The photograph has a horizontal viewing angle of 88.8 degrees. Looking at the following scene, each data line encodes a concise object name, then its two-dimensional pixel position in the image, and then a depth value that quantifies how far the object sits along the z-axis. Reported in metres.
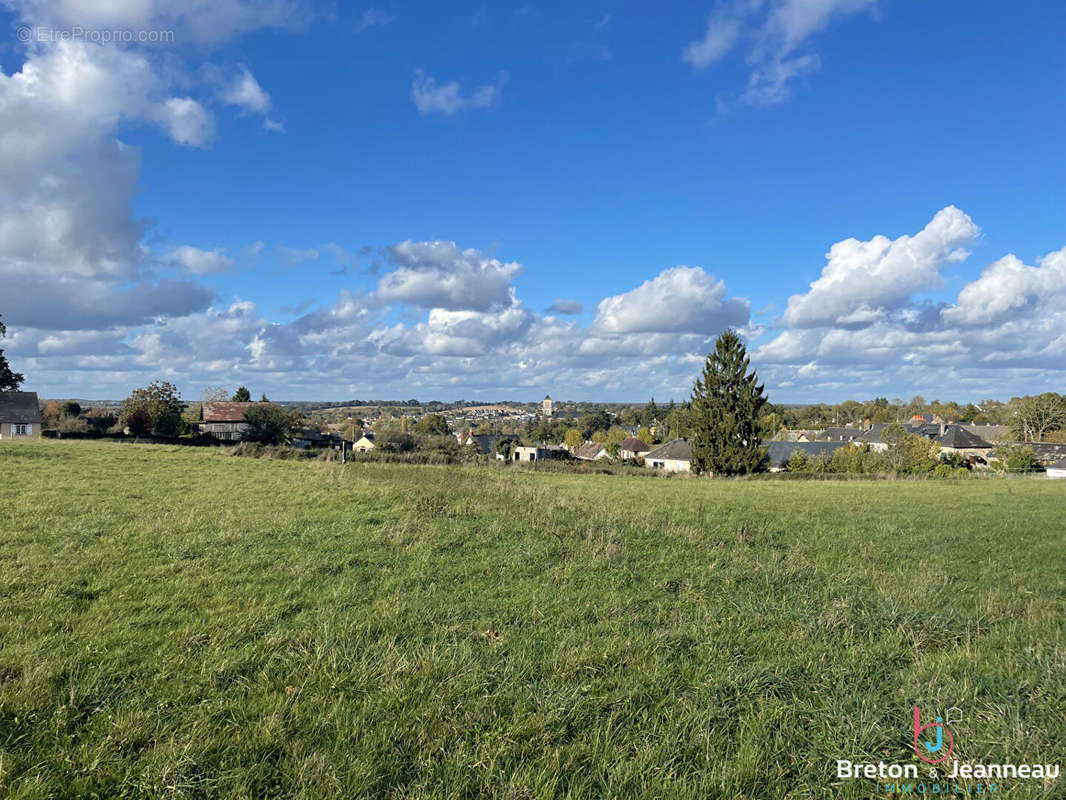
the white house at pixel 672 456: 68.94
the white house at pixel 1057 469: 53.79
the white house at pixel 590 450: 94.06
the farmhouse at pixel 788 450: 66.81
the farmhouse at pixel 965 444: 70.12
